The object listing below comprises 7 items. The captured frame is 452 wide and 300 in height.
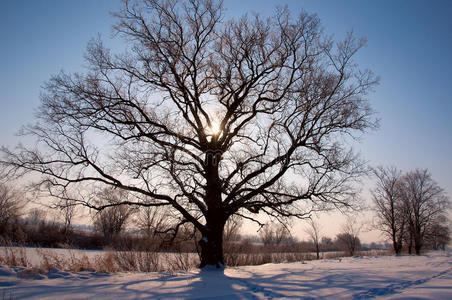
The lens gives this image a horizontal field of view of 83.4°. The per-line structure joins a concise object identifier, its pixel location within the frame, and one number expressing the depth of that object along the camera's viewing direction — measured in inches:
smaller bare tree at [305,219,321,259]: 1261.2
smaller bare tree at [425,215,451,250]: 1379.2
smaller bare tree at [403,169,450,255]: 1326.3
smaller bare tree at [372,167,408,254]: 1182.9
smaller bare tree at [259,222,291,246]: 1197.3
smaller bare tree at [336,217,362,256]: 1257.9
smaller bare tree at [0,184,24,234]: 926.1
